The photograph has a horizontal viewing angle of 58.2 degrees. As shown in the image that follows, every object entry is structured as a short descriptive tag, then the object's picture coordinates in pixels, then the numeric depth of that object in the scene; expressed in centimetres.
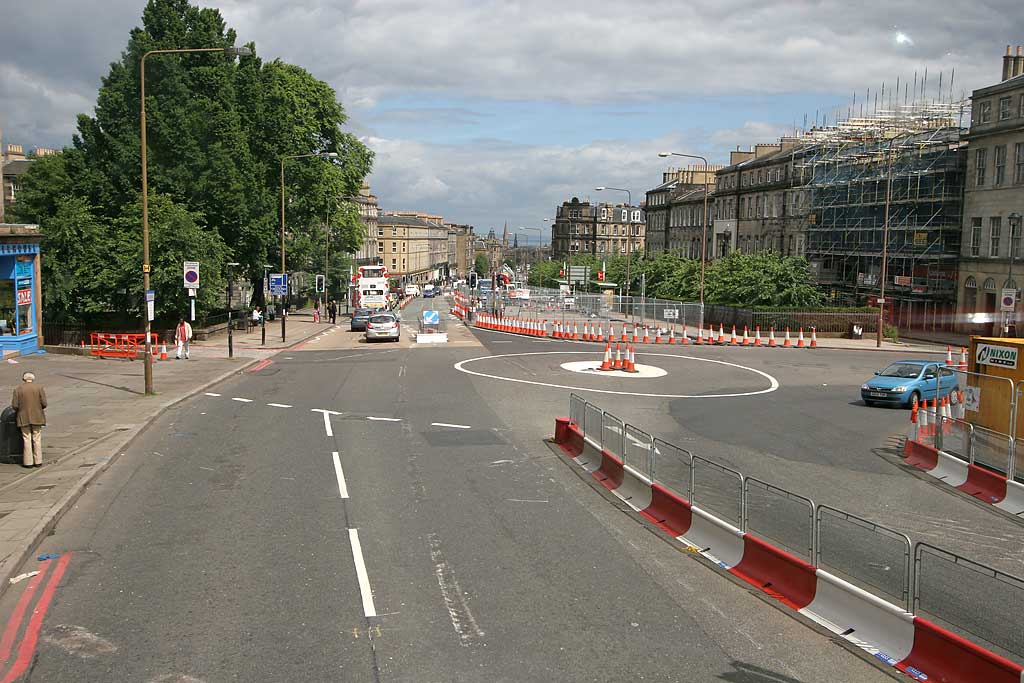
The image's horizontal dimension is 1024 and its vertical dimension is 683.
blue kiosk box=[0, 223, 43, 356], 3547
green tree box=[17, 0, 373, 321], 4028
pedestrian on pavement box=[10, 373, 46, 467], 1577
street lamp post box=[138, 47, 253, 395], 2509
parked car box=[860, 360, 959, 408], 2567
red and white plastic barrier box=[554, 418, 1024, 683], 742
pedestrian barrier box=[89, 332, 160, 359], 3697
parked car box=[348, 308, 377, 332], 5475
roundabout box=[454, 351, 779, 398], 2809
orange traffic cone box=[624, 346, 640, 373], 3291
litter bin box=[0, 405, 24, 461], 1619
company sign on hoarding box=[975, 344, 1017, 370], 1736
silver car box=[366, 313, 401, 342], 4678
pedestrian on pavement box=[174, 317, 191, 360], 3606
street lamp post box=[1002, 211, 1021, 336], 4599
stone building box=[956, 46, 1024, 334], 4891
